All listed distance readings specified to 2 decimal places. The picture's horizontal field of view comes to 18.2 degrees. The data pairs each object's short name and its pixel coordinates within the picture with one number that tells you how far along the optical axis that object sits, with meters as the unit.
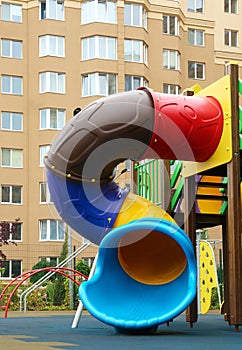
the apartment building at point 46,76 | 39.44
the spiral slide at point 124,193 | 11.11
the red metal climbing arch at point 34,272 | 18.78
